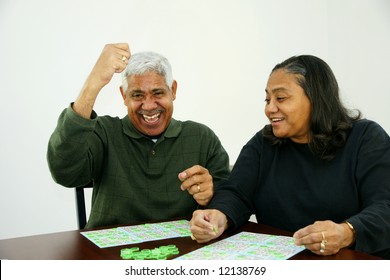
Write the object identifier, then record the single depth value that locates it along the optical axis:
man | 1.75
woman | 1.47
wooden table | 1.16
